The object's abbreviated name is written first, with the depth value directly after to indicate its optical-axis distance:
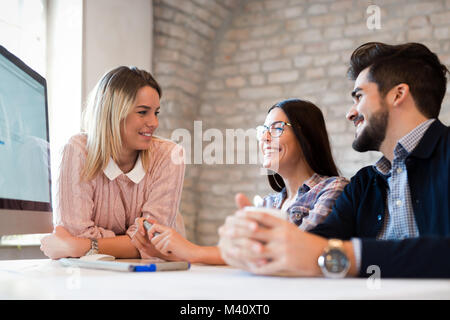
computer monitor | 1.26
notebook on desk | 1.02
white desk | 0.65
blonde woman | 1.72
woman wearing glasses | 1.75
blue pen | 1.02
